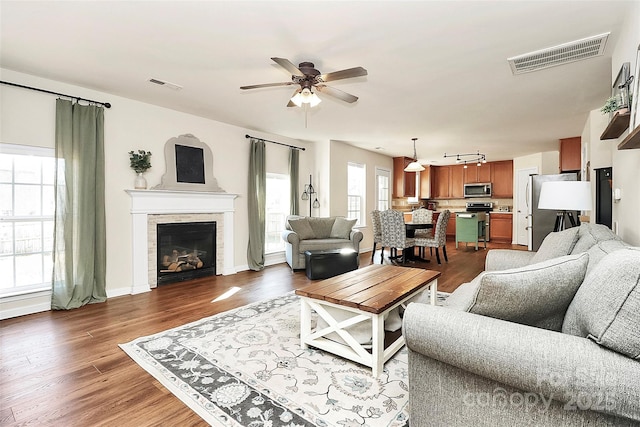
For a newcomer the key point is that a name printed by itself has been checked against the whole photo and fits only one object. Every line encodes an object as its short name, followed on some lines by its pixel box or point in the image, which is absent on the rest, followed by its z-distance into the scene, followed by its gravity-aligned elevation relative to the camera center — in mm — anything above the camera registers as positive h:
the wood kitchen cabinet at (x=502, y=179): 8945 +947
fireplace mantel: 4031 +21
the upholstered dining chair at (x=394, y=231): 5508 -376
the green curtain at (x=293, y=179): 6094 +626
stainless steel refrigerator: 5836 -121
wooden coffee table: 2012 -684
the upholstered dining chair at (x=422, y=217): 6853 -151
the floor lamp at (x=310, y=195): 6437 +320
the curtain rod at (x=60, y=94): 3087 +1282
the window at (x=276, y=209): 5957 +17
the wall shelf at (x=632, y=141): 1470 +369
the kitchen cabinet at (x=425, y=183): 9922 +903
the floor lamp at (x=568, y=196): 2887 +152
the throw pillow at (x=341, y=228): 5664 -344
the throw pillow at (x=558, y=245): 2062 -244
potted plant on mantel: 3975 +584
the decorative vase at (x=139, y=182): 4016 +362
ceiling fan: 2515 +1167
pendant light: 6277 +901
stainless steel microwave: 9273 +649
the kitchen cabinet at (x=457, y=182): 9898 +938
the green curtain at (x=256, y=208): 5340 +31
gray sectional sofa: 966 -495
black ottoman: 4582 -805
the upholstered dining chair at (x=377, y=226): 5932 -314
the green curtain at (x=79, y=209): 3346 +2
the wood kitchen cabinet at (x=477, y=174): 9367 +1172
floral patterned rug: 1661 -1113
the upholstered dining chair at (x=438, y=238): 5734 -525
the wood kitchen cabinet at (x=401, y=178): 8562 +918
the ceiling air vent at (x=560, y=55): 2510 +1400
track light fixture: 7982 +1480
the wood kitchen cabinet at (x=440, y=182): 10211 +978
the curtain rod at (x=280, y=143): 5393 +1301
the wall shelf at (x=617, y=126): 1942 +590
